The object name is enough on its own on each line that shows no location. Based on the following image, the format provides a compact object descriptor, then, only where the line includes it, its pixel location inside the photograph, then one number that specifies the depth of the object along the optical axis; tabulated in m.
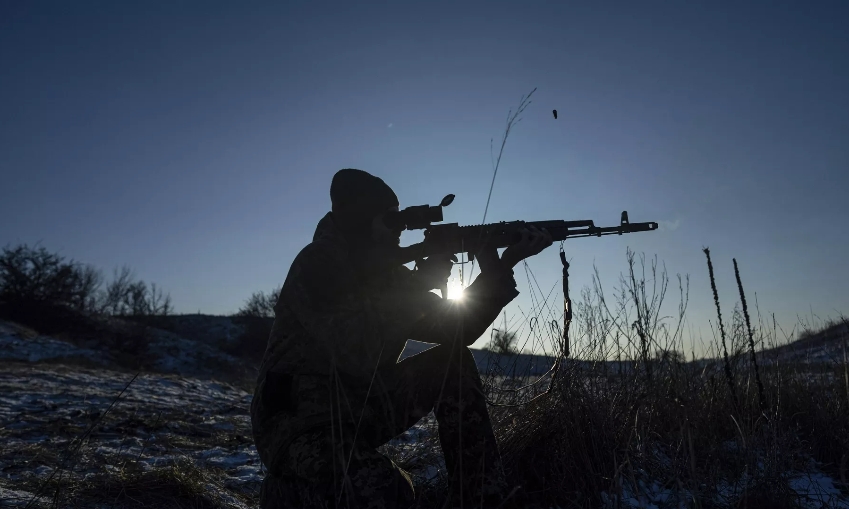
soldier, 2.11
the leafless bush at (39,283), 19.53
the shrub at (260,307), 25.59
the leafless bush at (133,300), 23.22
